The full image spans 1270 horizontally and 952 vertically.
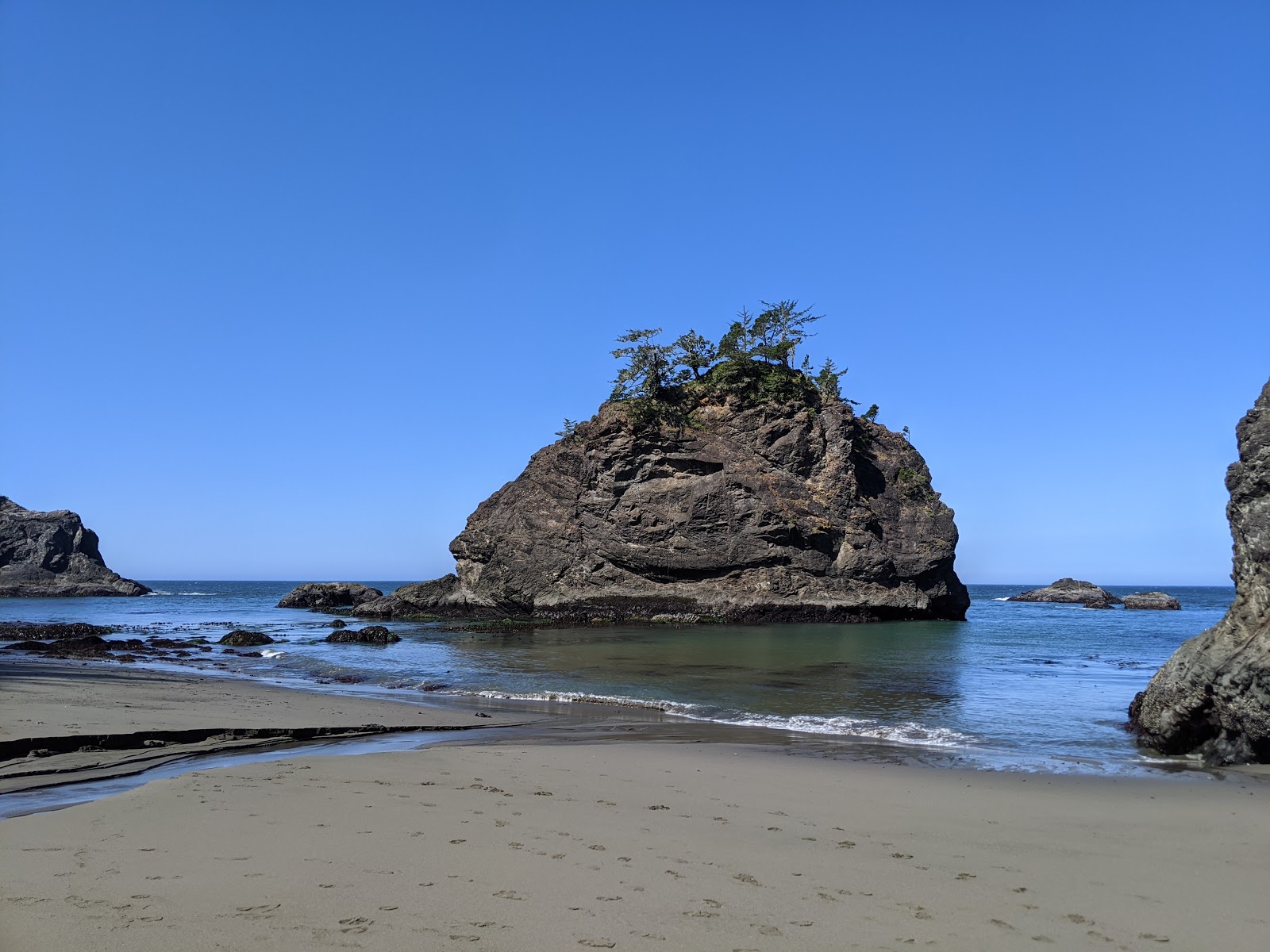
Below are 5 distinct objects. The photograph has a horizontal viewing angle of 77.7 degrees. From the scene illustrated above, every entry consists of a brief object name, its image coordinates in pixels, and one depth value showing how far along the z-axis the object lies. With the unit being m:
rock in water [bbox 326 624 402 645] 32.97
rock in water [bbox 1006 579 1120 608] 82.76
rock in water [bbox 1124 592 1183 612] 71.94
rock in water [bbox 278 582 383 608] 66.56
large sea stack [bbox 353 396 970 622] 45.06
